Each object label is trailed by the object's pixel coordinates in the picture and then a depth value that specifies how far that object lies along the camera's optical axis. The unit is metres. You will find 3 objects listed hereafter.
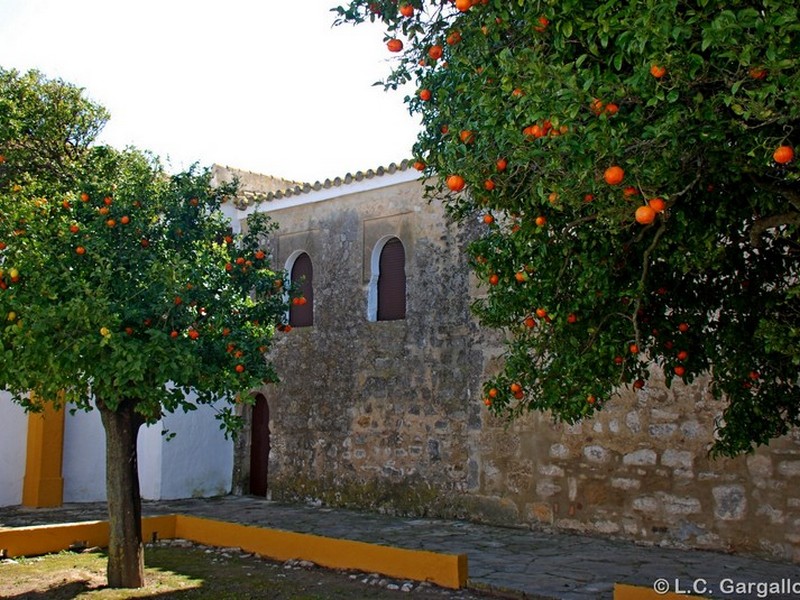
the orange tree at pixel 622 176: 3.54
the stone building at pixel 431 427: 9.07
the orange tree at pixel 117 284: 5.83
